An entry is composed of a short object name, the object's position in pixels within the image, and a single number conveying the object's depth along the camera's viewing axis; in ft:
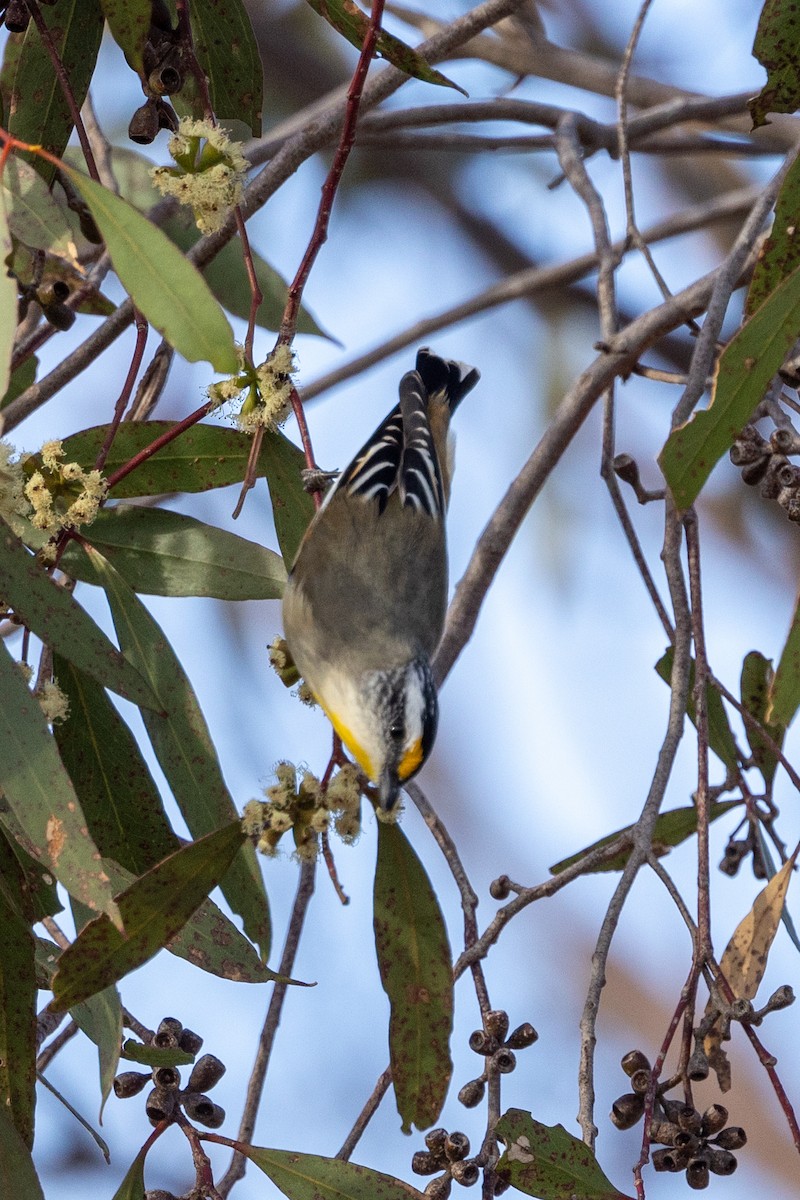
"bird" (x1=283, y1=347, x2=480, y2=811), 16.73
